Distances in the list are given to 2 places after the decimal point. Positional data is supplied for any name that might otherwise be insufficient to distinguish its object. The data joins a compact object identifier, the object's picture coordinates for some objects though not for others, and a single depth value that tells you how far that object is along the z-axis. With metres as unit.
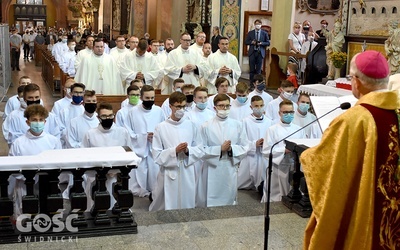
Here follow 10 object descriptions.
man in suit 16.11
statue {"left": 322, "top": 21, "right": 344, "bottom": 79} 11.69
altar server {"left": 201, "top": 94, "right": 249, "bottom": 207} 7.04
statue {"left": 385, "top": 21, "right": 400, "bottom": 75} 9.59
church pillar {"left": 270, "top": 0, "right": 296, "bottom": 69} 15.52
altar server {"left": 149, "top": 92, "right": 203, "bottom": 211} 6.71
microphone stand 3.85
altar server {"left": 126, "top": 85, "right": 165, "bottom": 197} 7.91
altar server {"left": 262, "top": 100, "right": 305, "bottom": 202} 7.18
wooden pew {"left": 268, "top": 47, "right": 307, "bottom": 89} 15.39
